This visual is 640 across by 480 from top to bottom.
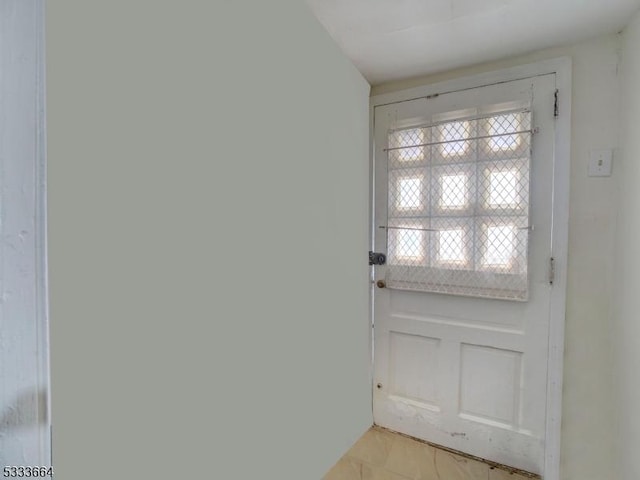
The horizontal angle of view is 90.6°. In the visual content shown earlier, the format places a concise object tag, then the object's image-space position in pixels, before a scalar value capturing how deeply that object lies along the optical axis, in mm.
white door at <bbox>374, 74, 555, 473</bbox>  1343
